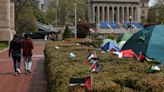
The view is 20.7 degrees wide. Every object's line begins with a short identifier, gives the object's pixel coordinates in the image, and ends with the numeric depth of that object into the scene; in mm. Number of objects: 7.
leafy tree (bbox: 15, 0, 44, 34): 67062
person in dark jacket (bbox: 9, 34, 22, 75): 17516
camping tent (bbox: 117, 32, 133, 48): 34419
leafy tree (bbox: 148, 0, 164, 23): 102125
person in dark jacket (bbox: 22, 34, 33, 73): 17781
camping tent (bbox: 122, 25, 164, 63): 17375
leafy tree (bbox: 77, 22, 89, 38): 69700
